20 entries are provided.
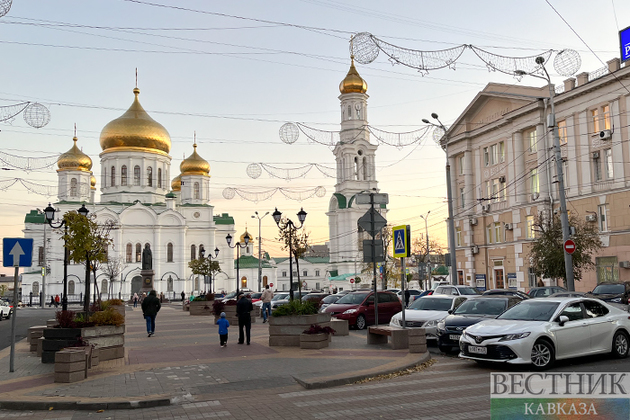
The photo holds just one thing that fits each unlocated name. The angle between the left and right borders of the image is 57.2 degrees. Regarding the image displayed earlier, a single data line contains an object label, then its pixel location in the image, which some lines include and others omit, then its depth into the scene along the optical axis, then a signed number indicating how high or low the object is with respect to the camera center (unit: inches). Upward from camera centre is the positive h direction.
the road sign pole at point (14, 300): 445.1 -17.6
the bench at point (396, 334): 564.1 -68.4
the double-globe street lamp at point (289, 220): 1033.5 +95.6
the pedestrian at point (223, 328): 613.6 -60.6
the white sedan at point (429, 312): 630.5 -54.2
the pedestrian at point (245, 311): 644.1 -45.6
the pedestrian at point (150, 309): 777.6 -48.9
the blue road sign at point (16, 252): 481.7 +20.5
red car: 853.8 -62.2
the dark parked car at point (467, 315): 548.4 -51.3
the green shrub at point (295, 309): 632.1 -44.2
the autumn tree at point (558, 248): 1165.1 +26.2
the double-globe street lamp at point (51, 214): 788.4 +88.7
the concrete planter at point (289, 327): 617.9 -62.5
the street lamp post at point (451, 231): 1237.2 +72.4
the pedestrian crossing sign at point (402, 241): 571.8 +24.7
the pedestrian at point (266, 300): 1009.3 -54.5
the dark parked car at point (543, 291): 946.1 -48.4
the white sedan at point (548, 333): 419.2 -54.2
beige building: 1268.5 +231.0
